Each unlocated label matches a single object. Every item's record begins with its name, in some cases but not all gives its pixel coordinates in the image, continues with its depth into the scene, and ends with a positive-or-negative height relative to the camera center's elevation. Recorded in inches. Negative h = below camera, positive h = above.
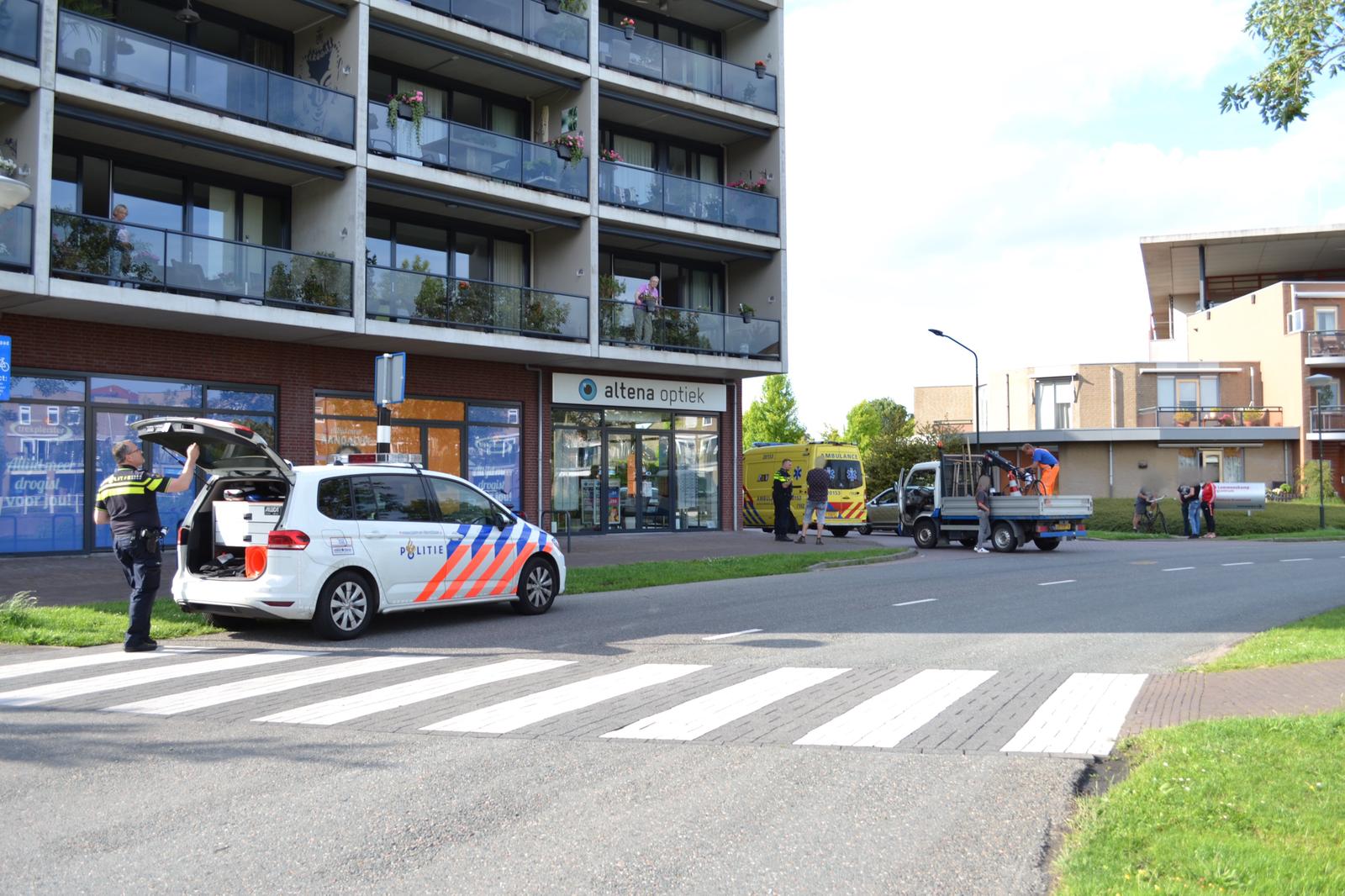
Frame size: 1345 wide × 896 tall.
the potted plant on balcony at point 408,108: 852.6 +284.3
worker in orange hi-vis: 982.4 +15.3
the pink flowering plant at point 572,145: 957.2 +282.9
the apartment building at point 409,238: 714.8 +193.8
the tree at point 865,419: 3215.3 +186.6
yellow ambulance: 1245.7 +2.3
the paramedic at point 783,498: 1033.5 -13.0
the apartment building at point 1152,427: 2017.7 +103.4
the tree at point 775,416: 3117.6 +186.4
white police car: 422.9 -21.7
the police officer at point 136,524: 399.9 -14.3
